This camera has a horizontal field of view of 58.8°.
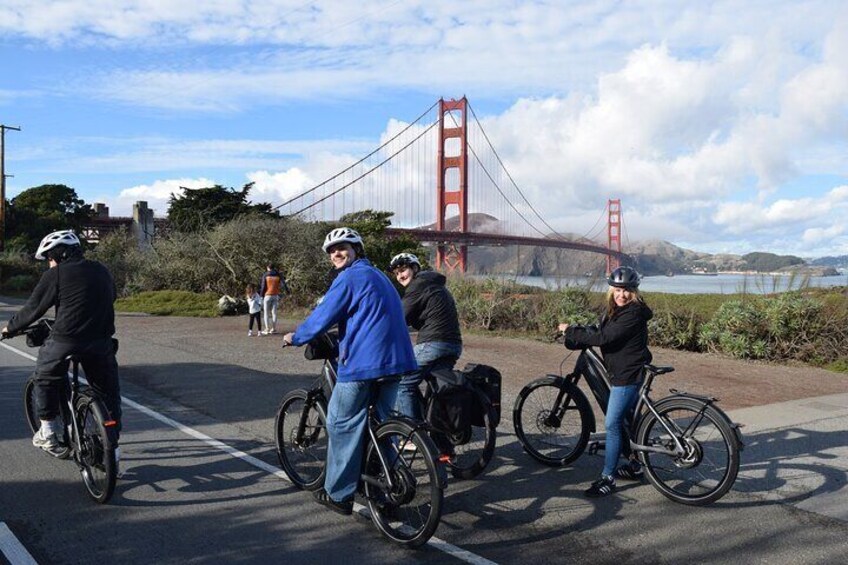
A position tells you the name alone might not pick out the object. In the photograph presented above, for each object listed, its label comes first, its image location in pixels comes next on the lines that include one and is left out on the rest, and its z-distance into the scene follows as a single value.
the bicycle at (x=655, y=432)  4.75
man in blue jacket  4.30
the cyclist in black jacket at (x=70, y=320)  4.98
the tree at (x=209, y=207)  34.69
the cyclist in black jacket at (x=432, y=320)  5.75
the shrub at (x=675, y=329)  12.91
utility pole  40.35
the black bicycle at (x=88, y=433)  4.72
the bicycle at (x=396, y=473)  4.01
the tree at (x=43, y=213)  46.34
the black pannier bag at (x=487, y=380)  5.50
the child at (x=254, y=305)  15.68
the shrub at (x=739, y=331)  11.95
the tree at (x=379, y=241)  34.03
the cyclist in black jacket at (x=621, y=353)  5.09
